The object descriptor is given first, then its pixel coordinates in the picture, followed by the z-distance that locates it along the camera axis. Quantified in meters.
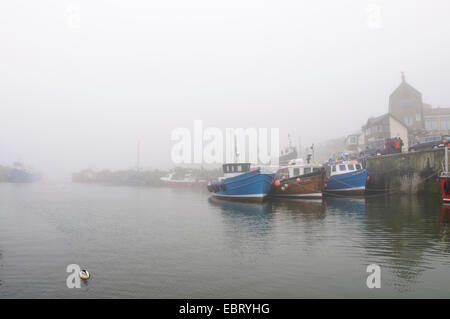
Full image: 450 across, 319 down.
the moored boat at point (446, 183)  22.00
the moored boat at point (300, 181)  29.22
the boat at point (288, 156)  50.53
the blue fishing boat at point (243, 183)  27.77
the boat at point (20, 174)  93.63
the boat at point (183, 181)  74.25
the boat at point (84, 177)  110.40
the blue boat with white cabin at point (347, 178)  31.03
